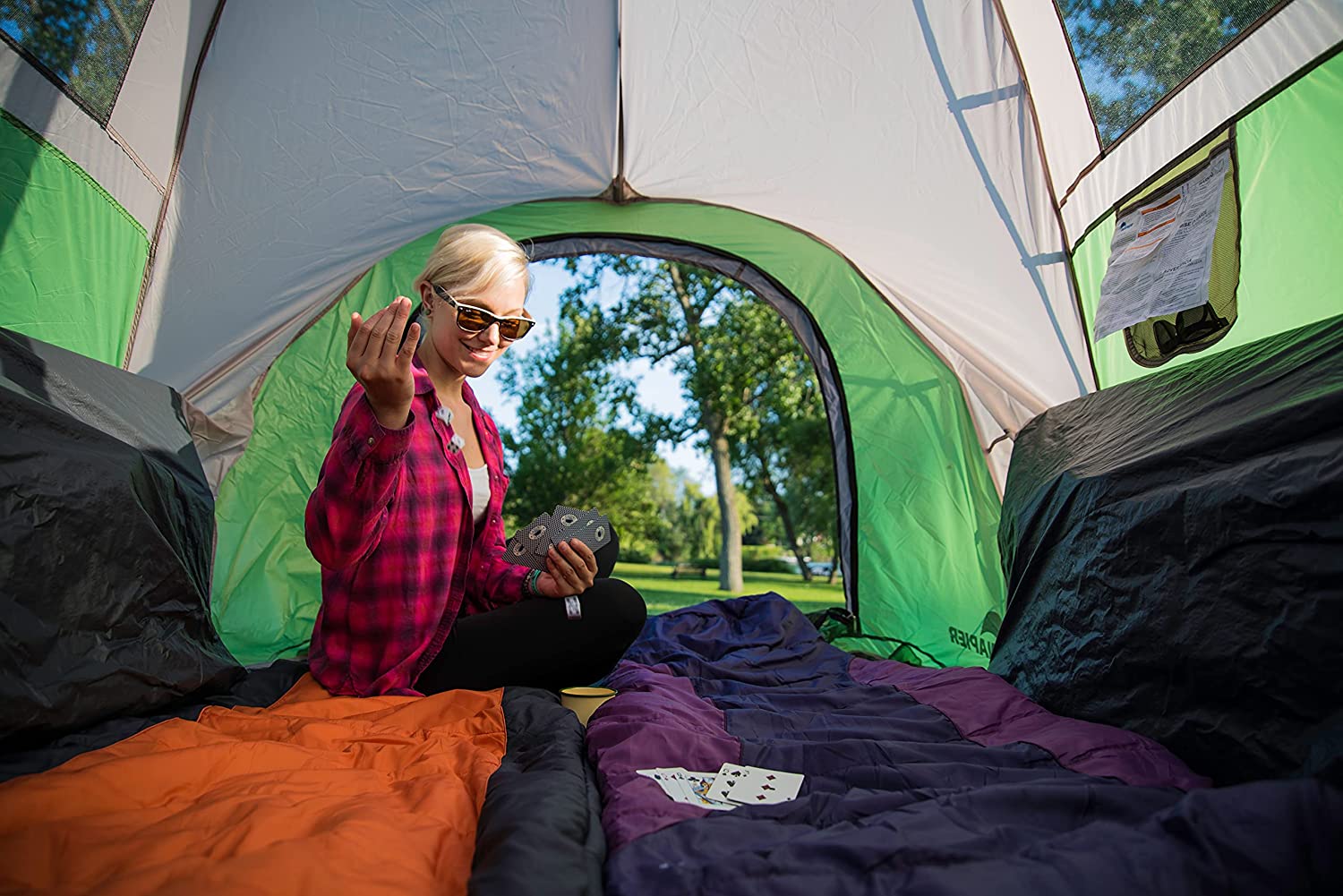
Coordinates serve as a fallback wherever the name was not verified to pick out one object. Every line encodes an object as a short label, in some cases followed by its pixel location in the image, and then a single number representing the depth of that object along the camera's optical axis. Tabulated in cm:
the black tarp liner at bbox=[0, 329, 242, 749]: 118
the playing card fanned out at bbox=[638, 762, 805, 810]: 108
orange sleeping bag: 75
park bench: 1288
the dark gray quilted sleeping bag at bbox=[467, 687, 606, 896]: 77
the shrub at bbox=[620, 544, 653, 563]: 1581
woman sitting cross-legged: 161
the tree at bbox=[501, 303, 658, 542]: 1318
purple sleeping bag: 77
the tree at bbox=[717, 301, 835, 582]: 1188
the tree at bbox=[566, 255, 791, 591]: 1195
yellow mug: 165
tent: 189
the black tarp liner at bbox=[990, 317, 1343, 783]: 106
